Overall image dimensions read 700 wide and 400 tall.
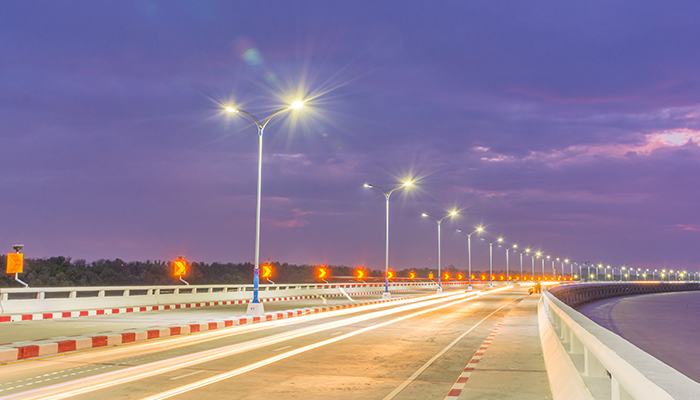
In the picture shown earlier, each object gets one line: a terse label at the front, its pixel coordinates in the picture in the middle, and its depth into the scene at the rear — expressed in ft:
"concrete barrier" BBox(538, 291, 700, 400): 11.72
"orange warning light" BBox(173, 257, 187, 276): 114.73
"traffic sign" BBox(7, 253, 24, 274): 83.82
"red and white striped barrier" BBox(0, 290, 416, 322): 77.56
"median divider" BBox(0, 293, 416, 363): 40.96
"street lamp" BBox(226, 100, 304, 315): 84.69
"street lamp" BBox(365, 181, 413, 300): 163.20
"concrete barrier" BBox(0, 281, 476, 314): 80.69
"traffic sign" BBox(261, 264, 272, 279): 141.90
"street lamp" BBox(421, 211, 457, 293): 241.35
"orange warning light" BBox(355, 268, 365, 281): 219.90
